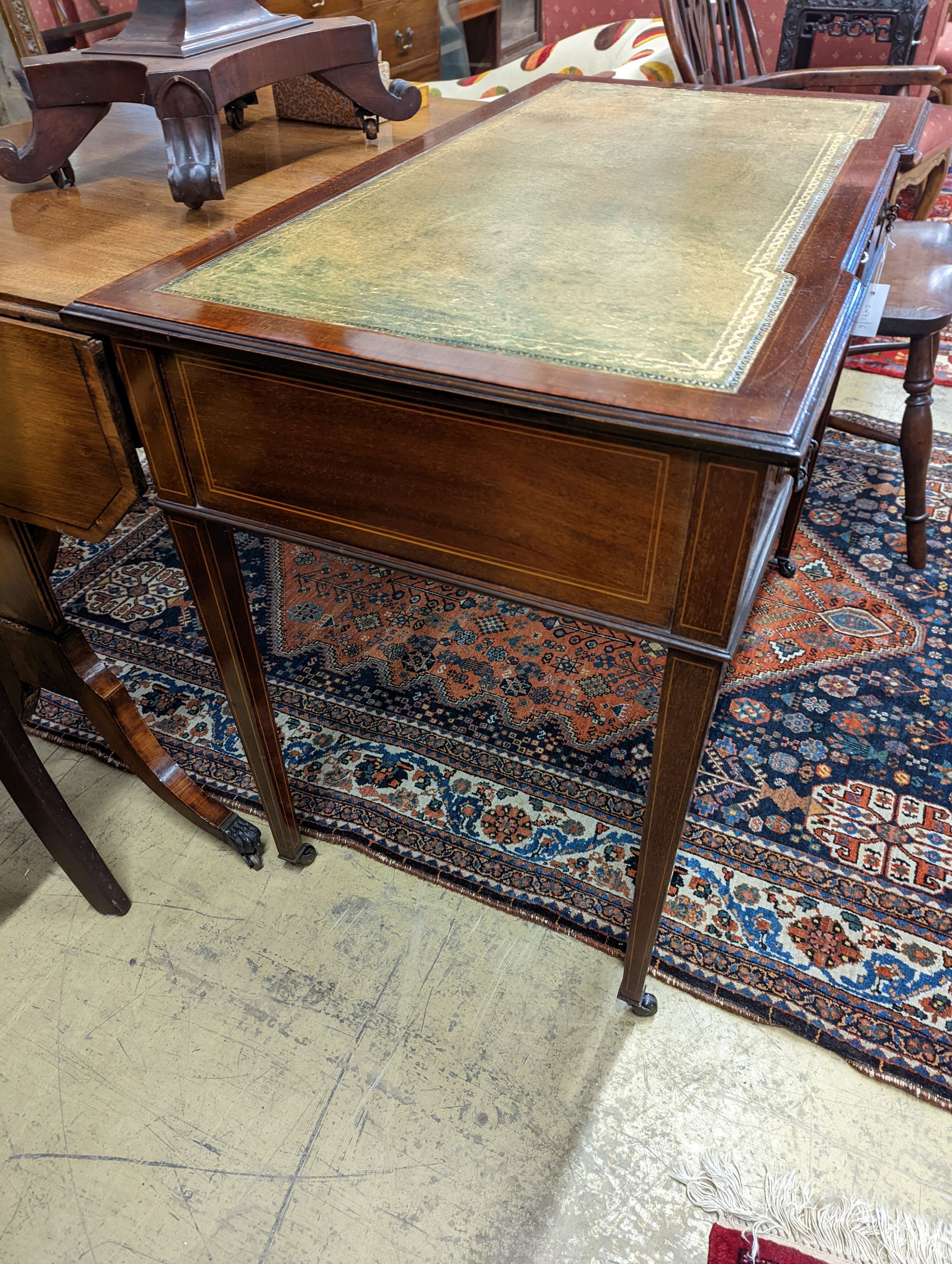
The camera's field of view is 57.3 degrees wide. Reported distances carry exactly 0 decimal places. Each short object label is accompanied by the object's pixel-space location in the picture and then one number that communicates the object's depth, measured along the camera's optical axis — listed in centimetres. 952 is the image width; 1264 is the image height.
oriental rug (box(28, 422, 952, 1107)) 128
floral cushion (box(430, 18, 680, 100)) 233
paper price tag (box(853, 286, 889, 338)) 125
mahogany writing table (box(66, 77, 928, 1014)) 69
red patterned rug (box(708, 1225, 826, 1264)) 100
